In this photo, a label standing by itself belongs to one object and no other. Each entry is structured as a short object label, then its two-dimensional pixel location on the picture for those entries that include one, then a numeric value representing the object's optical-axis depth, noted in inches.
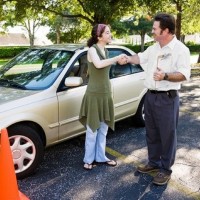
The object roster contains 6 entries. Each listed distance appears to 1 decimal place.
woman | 154.2
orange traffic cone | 105.8
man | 136.3
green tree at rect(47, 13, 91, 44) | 630.4
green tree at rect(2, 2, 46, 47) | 483.6
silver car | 150.9
